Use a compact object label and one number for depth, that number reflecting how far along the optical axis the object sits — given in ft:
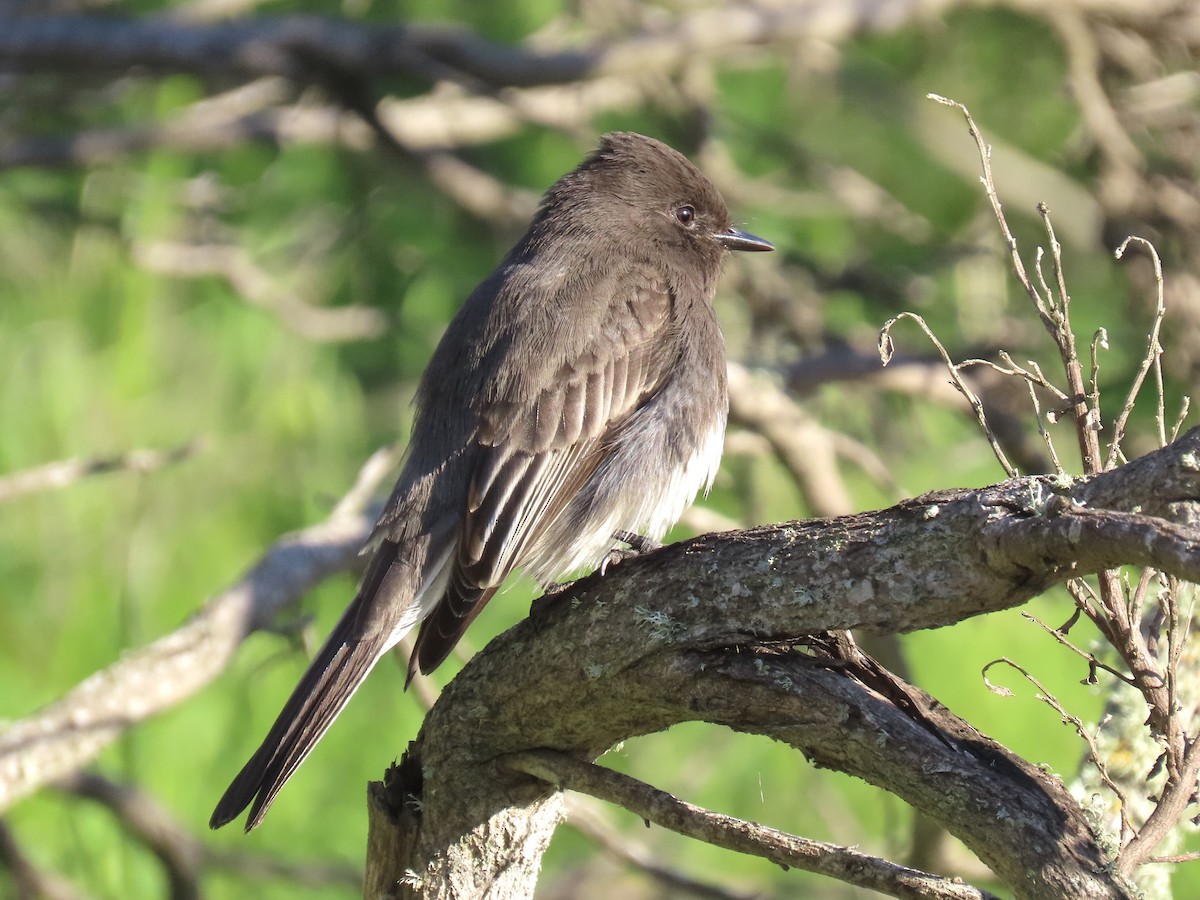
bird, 22.50
